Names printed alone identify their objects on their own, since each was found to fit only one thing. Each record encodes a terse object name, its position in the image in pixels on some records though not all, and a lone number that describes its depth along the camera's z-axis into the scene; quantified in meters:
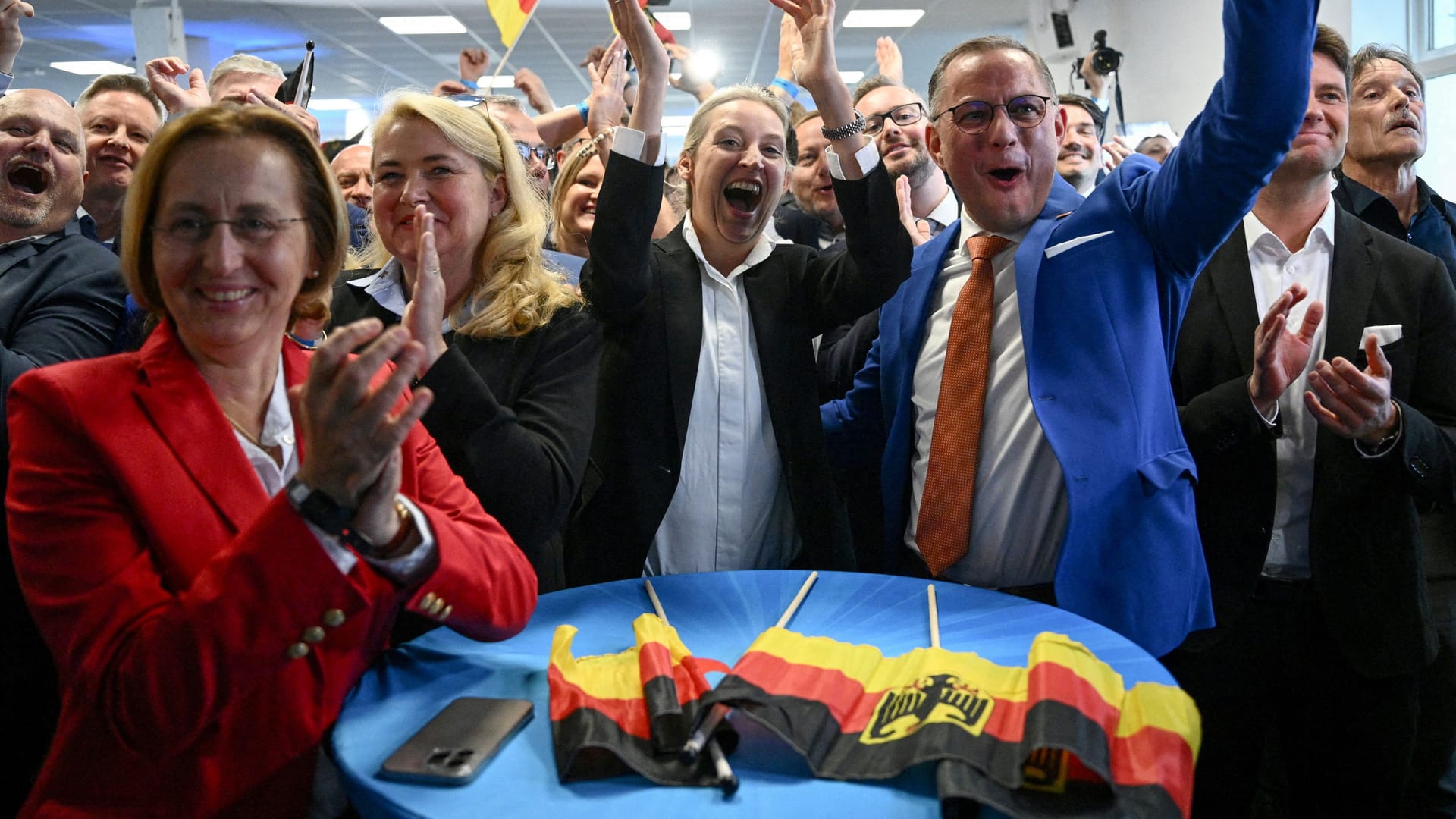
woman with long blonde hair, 1.57
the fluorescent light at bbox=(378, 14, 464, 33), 10.30
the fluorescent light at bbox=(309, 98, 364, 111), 14.78
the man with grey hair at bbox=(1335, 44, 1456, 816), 2.99
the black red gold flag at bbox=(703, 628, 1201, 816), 0.95
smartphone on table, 1.02
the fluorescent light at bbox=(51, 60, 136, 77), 12.03
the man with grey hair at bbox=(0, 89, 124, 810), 1.70
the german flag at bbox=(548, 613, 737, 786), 1.03
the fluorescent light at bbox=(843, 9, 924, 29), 10.28
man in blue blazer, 1.64
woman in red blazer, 1.02
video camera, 5.63
